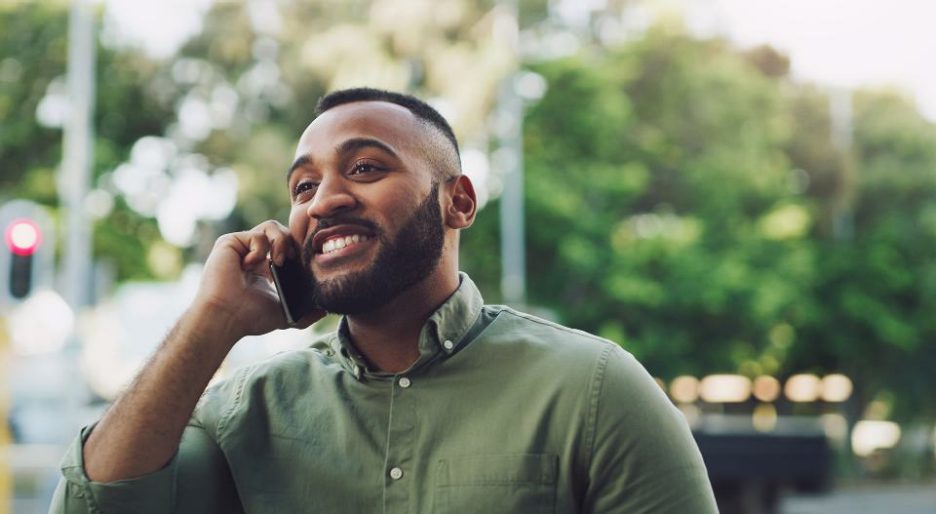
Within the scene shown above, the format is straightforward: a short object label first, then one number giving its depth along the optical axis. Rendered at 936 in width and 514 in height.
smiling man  2.18
